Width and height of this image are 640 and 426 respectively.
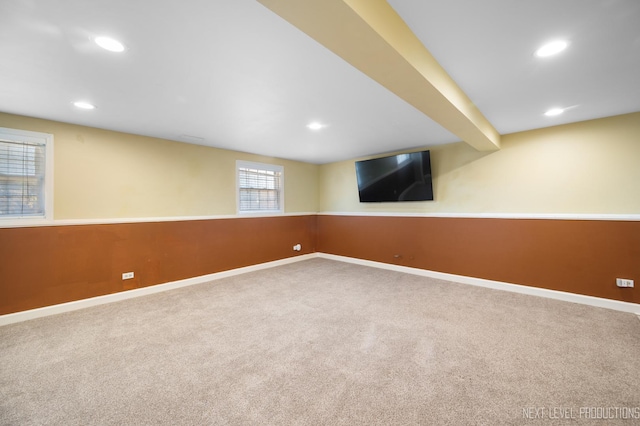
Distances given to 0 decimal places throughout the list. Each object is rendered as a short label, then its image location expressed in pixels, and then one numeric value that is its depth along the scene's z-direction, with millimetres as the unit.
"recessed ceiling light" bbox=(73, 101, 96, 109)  2588
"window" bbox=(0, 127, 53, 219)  2838
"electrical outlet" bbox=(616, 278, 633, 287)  2947
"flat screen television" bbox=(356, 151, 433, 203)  4496
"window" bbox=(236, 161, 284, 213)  4968
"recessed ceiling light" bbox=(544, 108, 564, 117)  2855
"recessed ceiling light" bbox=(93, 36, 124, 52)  1605
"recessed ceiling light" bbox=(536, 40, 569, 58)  1689
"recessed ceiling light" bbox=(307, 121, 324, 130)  3304
